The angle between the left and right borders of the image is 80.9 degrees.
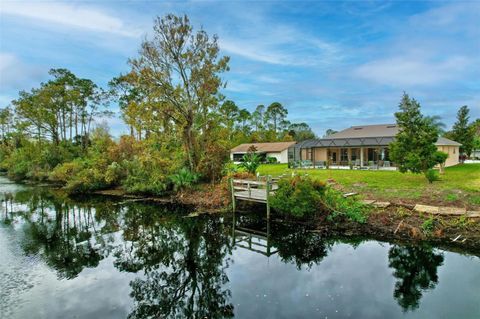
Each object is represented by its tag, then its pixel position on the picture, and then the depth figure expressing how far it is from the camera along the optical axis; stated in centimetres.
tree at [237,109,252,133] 5856
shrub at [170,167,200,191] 1997
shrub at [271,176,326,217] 1252
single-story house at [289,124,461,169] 2703
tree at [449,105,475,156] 3403
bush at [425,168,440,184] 1553
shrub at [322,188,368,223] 1191
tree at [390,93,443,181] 1605
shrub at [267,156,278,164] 4122
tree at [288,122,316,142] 6021
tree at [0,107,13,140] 3972
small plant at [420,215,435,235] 1047
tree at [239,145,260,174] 2042
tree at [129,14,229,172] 1959
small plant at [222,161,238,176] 1962
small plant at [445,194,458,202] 1237
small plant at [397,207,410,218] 1152
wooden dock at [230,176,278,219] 1426
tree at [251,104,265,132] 5969
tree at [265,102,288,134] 6041
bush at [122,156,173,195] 2084
